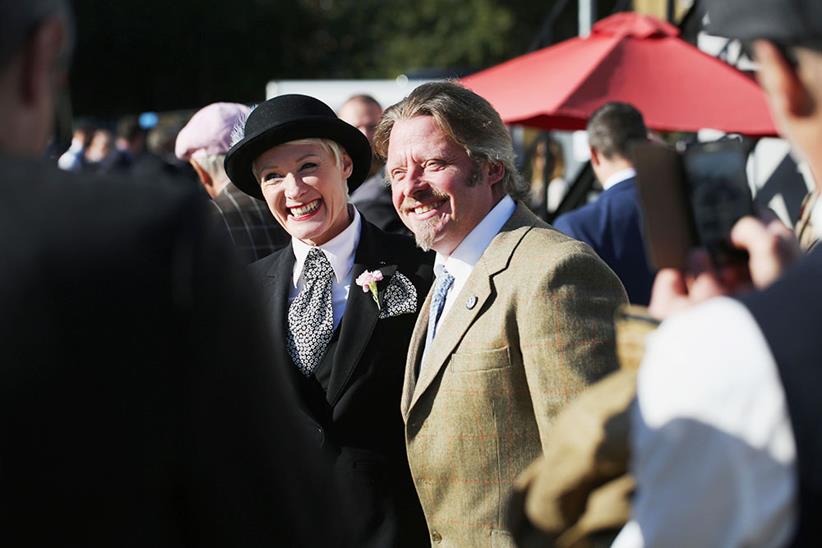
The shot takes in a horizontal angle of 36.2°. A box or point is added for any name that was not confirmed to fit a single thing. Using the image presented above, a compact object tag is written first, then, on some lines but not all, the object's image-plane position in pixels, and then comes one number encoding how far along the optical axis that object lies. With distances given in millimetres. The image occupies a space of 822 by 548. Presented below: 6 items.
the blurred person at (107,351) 1515
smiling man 3260
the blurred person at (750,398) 1403
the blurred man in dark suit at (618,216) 6199
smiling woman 3904
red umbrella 7219
